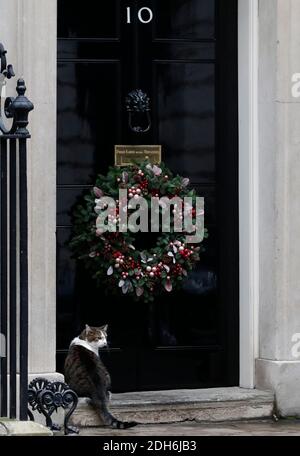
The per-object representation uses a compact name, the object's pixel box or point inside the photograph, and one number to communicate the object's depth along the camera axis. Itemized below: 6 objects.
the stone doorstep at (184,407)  17.83
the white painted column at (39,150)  17.28
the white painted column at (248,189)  19.27
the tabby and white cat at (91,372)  17.40
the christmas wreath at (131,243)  18.16
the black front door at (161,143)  18.64
